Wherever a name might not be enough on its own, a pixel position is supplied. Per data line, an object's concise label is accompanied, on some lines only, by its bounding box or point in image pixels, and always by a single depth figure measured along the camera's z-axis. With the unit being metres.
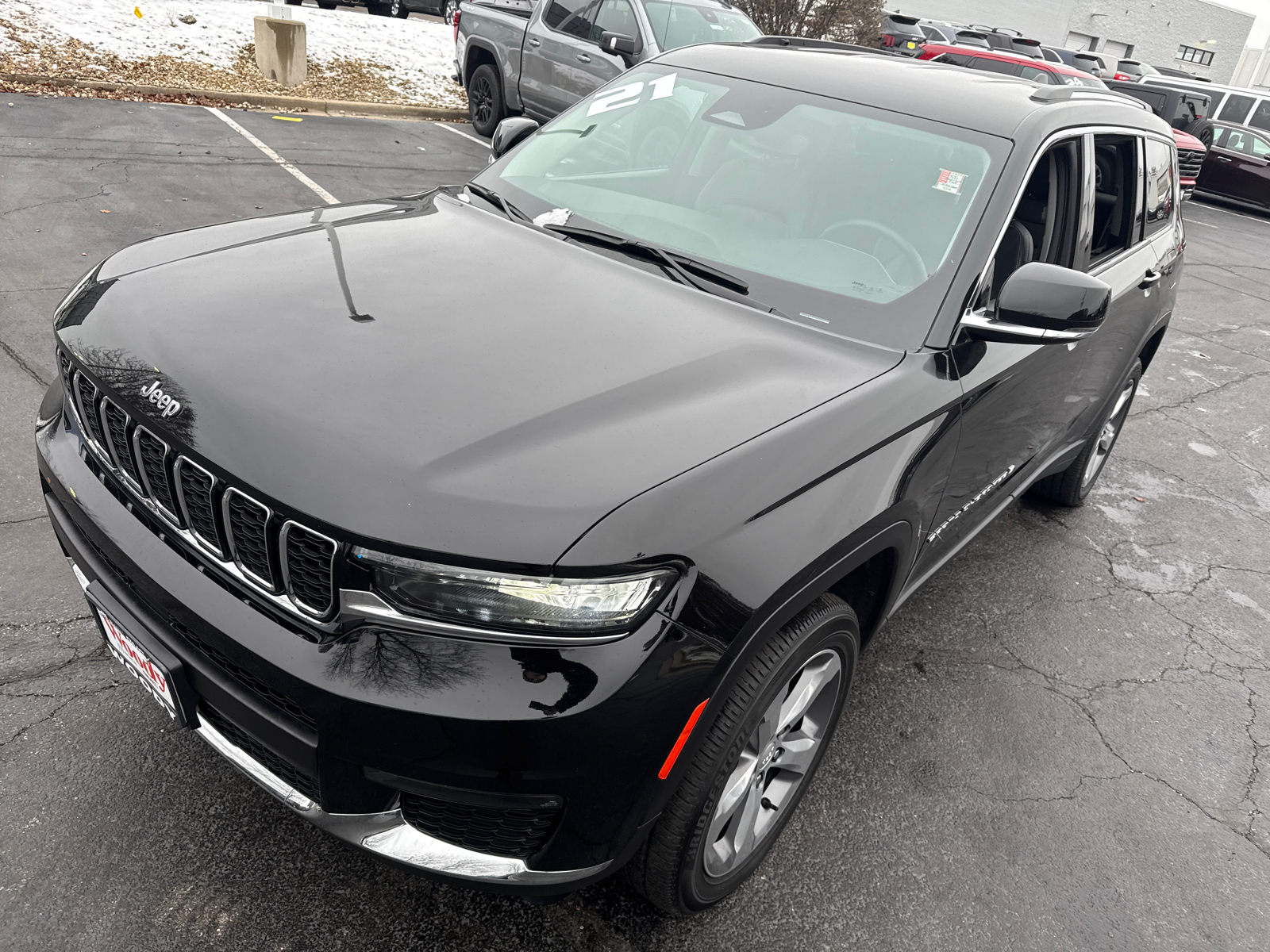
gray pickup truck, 8.84
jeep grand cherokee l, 1.61
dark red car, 16.09
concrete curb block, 9.61
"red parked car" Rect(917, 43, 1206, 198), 13.21
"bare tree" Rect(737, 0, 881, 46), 13.95
